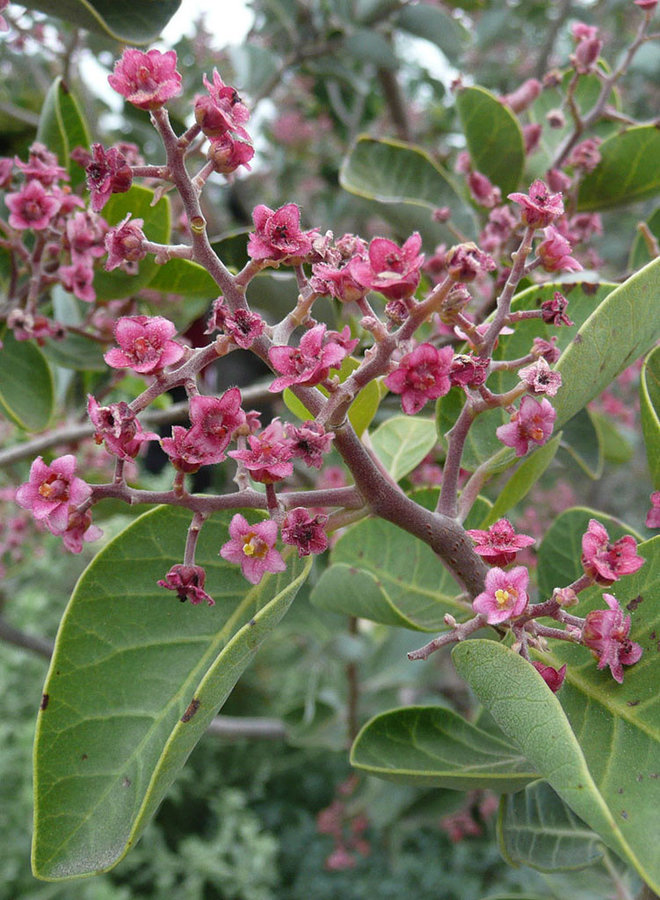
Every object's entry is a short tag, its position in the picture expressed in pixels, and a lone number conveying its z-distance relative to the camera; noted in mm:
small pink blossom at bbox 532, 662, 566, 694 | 157
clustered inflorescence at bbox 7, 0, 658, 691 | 152
